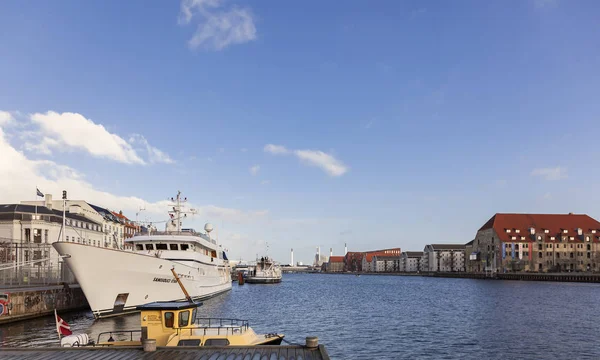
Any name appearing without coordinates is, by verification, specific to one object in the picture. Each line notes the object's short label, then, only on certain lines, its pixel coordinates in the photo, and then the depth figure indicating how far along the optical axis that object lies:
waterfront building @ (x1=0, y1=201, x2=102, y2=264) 79.38
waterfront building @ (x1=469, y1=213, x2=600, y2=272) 167.00
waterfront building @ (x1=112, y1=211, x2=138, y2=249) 139.75
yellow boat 21.00
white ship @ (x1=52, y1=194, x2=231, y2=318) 39.53
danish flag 21.98
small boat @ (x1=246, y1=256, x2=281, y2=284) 142.25
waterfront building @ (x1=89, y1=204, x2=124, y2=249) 116.93
